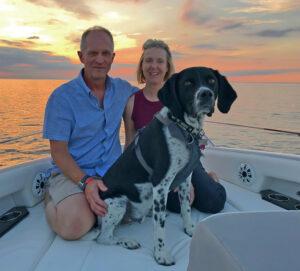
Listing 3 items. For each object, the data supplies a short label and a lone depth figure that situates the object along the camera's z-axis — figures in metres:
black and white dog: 1.86
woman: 2.51
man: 2.12
